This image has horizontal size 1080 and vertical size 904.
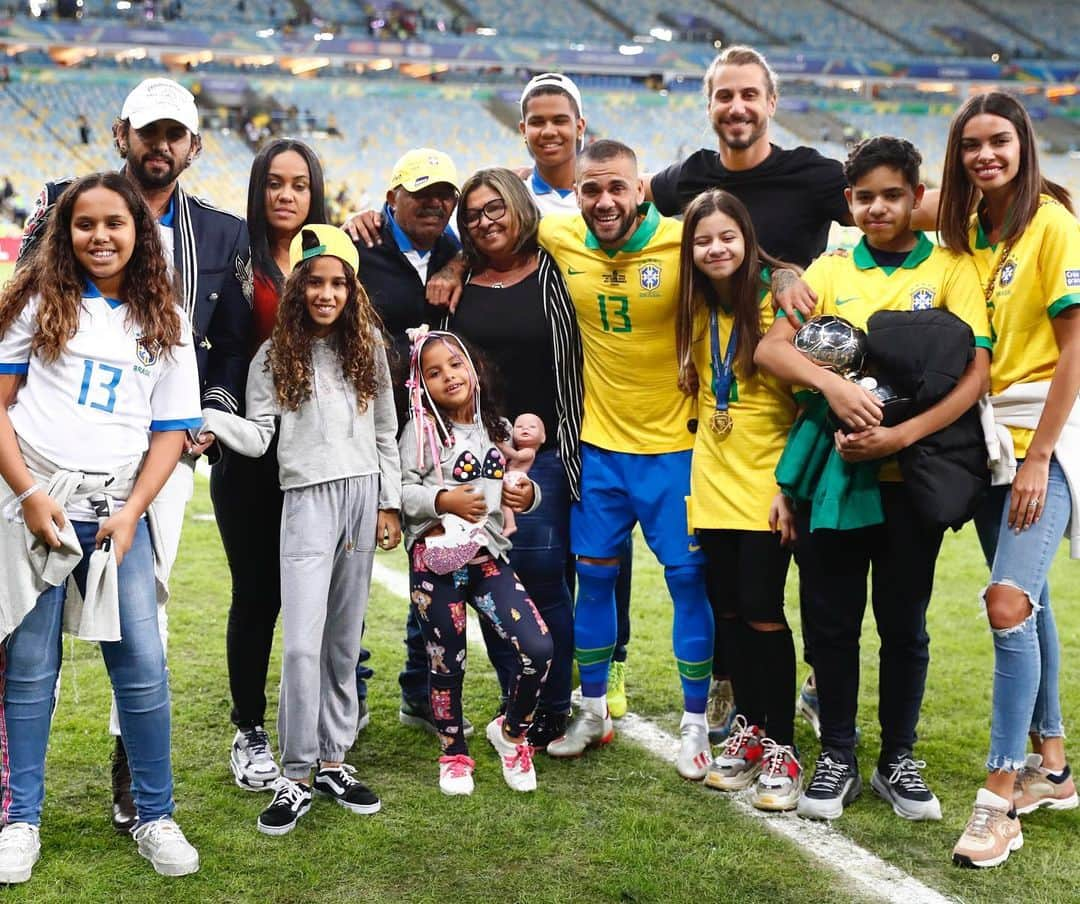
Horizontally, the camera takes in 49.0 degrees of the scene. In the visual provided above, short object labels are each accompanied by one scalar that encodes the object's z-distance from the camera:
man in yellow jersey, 3.51
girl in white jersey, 2.72
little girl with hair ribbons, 3.41
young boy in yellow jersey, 3.03
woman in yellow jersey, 2.89
